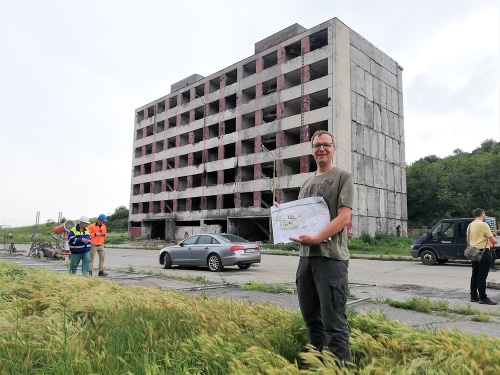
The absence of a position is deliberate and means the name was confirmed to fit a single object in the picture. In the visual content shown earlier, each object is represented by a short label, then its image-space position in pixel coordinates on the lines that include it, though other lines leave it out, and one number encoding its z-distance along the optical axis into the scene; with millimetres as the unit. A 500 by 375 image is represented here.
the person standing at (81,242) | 10102
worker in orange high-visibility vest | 11570
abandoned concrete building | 34062
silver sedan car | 13656
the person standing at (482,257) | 7418
